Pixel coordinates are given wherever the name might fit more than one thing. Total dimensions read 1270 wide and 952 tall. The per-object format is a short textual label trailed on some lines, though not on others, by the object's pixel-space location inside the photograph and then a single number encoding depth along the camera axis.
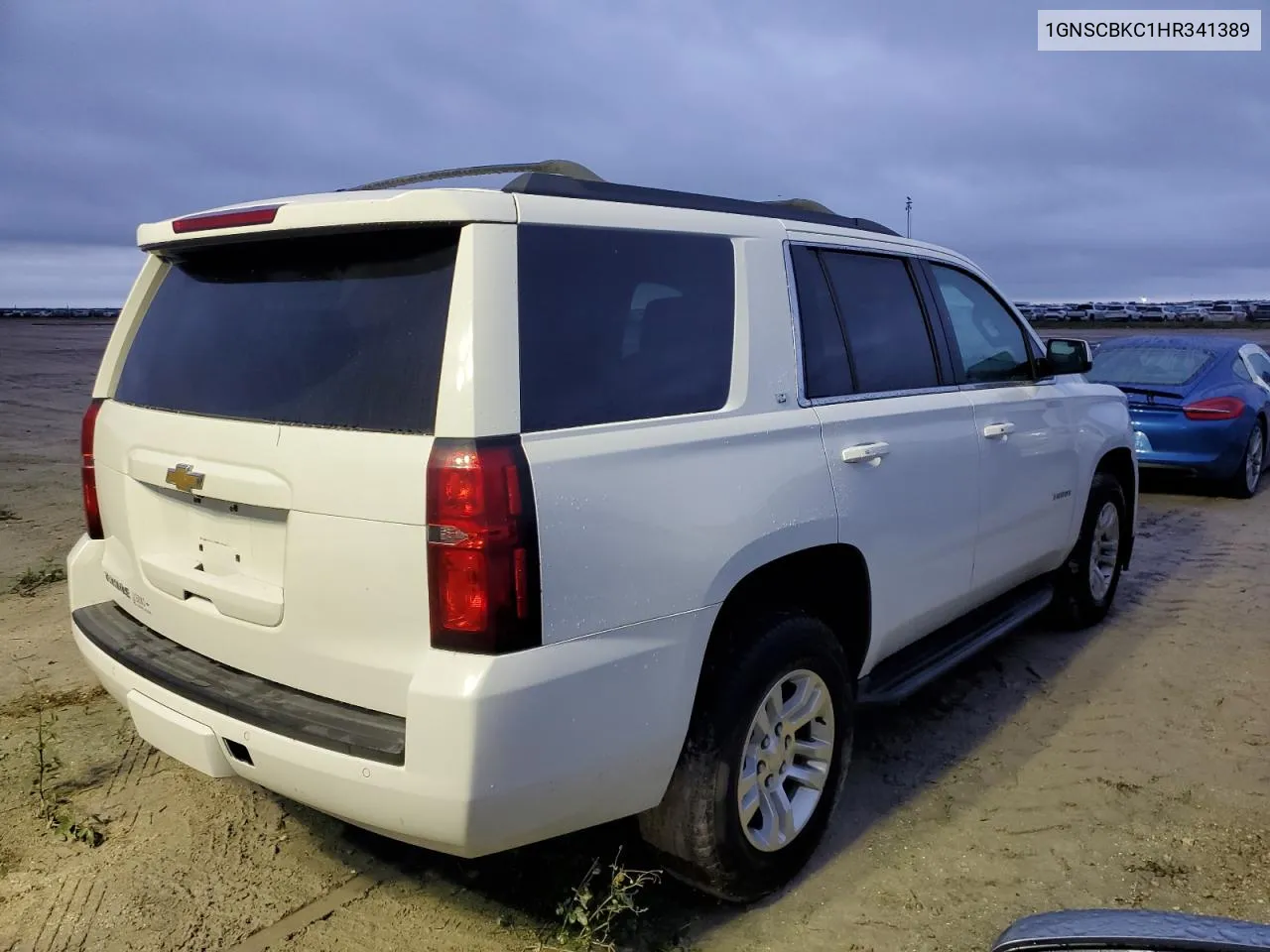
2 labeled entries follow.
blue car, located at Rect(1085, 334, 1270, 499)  8.84
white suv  2.21
